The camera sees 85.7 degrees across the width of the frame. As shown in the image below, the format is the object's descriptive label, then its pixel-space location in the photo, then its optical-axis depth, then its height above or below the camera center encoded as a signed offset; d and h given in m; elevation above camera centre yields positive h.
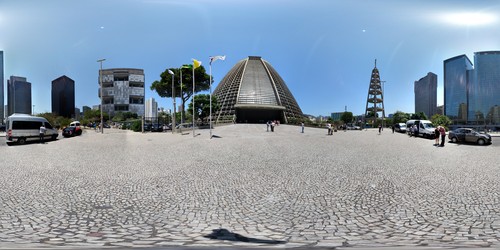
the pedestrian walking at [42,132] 22.29 -0.83
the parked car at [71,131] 30.38 -1.05
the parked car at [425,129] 27.55 -0.69
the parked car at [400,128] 42.80 -0.90
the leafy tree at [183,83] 48.91 +7.52
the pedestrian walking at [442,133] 19.34 -0.78
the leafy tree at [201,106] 56.62 +3.50
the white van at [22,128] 21.20 -0.47
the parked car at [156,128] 40.53 -0.88
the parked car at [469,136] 20.97 -1.13
